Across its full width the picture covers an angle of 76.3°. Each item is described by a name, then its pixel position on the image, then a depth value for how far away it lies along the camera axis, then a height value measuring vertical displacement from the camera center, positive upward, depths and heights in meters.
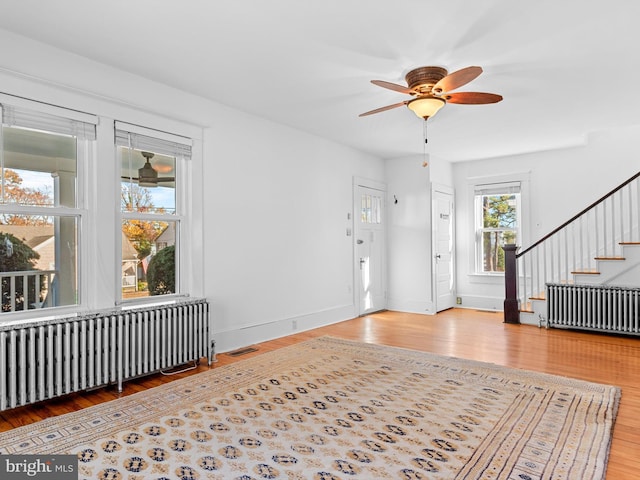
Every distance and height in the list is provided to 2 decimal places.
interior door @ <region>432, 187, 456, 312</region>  7.13 -0.13
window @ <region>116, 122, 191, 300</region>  3.80 +0.35
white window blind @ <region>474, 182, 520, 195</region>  7.20 +0.94
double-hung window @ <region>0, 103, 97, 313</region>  3.09 +0.32
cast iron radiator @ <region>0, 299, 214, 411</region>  2.86 -0.85
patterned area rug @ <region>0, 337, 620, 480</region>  2.17 -1.20
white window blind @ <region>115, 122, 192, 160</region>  3.70 +0.99
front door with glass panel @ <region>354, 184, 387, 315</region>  6.73 -0.13
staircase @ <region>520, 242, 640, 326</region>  5.41 -0.48
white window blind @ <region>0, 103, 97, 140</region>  3.01 +0.96
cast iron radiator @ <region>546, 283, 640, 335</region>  5.36 -0.94
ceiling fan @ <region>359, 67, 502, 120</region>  3.33 +1.26
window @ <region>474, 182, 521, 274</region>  7.27 +0.34
